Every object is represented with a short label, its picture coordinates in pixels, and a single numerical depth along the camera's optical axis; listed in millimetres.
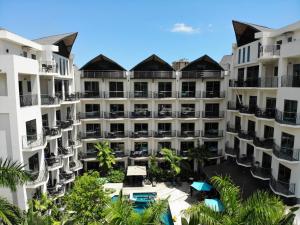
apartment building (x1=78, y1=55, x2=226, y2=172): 31344
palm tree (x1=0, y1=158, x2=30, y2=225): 10586
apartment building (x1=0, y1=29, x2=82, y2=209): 16188
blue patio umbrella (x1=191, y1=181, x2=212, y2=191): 24711
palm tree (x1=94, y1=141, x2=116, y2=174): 29219
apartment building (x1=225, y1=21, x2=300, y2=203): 19016
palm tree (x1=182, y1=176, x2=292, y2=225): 9078
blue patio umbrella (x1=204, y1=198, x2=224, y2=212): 20725
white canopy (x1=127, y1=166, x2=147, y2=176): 28684
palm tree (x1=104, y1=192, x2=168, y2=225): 8812
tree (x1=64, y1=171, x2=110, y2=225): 15500
